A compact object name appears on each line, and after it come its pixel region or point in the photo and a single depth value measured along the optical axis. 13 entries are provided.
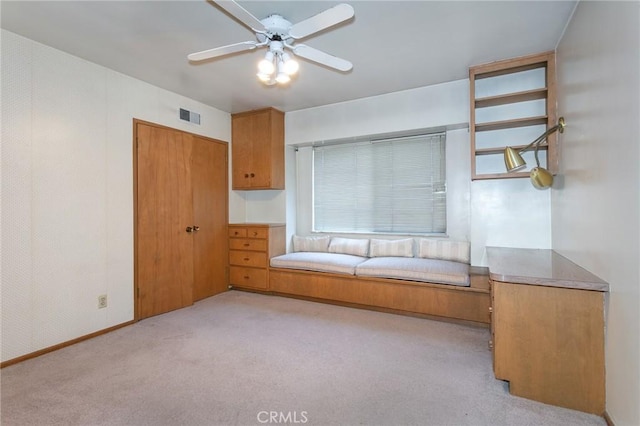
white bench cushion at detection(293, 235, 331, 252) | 4.25
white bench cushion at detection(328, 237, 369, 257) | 3.94
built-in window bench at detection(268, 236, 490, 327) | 2.95
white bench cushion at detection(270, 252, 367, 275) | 3.54
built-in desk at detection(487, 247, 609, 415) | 1.66
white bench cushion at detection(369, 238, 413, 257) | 3.70
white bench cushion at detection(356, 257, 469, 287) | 2.97
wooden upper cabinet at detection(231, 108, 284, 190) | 4.17
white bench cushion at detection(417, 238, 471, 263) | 3.37
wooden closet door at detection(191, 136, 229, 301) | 3.86
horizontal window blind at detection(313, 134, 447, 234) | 3.71
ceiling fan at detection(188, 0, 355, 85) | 1.74
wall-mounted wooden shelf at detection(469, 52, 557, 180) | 2.64
